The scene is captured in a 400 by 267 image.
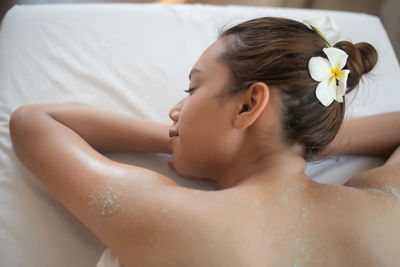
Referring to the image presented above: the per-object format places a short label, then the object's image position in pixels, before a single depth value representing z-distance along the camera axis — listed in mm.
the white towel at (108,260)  844
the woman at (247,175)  735
